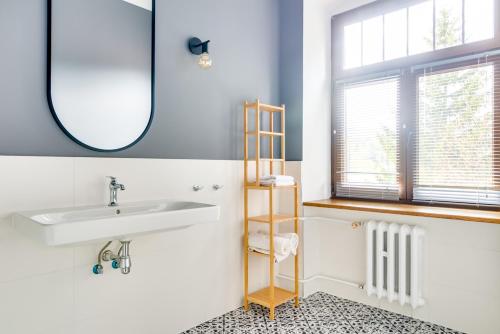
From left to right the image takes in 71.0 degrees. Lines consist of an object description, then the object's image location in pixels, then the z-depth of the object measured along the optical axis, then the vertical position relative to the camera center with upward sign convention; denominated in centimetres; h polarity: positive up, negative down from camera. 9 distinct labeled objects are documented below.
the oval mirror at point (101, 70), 167 +52
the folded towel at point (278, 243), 245 -52
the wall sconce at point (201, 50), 220 +78
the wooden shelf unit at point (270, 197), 244 -20
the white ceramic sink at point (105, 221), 129 -21
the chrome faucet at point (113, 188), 178 -9
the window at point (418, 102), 244 +52
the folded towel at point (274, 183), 247 -9
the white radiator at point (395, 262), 236 -65
